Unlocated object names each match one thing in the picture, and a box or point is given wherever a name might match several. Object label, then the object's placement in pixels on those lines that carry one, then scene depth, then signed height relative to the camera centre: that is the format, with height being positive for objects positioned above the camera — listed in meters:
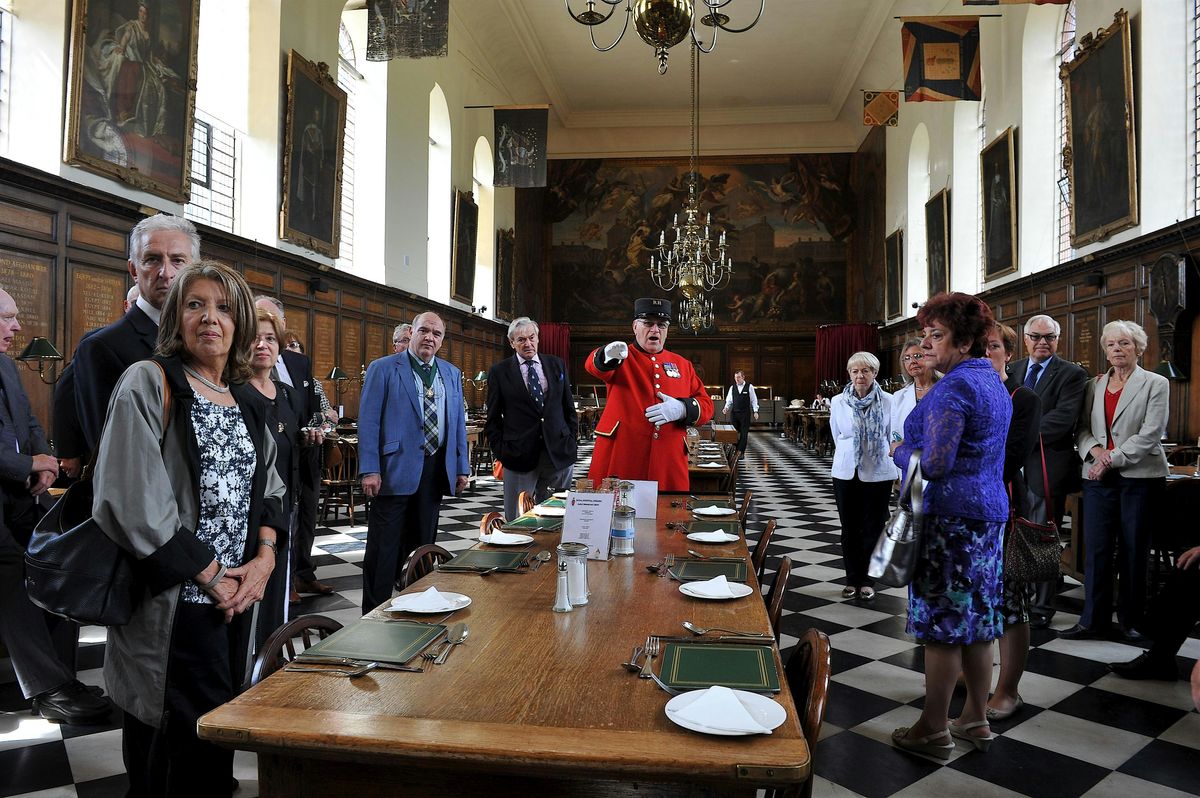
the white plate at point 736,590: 2.05 -0.49
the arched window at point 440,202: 15.00 +4.41
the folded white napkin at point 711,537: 2.79 -0.45
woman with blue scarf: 4.62 -0.29
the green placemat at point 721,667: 1.44 -0.51
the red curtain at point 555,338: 22.75 +2.44
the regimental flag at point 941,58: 9.93 +4.95
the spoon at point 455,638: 1.58 -0.52
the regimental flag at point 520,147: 13.66 +5.07
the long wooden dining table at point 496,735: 1.15 -0.53
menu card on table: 2.37 -0.34
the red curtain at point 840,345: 20.80 +2.17
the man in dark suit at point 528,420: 4.79 -0.02
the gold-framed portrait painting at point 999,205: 10.74 +3.29
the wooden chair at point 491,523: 3.18 -0.47
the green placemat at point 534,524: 3.06 -0.46
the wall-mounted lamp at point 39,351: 5.38 +0.45
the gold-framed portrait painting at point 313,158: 9.34 +3.44
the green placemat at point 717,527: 3.00 -0.45
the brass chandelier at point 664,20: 4.74 +2.61
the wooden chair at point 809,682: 1.39 -0.56
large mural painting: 22.77 +5.93
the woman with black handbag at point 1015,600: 2.93 -0.72
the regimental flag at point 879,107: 13.77 +5.90
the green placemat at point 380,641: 1.58 -0.52
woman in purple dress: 2.47 -0.26
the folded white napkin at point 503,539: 2.73 -0.46
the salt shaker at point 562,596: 1.92 -0.47
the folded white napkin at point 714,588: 2.05 -0.48
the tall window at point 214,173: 8.63 +2.90
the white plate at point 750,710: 1.24 -0.52
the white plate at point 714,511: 3.31 -0.42
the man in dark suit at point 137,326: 2.09 +0.25
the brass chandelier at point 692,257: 13.41 +3.12
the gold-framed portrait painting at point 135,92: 6.24 +2.93
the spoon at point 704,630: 1.74 -0.51
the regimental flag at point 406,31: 7.92 +4.17
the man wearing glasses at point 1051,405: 4.24 +0.10
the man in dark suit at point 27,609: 2.83 -0.77
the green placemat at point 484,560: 2.39 -0.48
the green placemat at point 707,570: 2.25 -0.48
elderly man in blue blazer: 3.77 -0.19
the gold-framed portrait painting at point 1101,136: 7.80 +3.23
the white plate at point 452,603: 1.92 -0.50
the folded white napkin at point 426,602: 1.92 -0.50
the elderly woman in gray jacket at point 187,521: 1.66 -0.26
